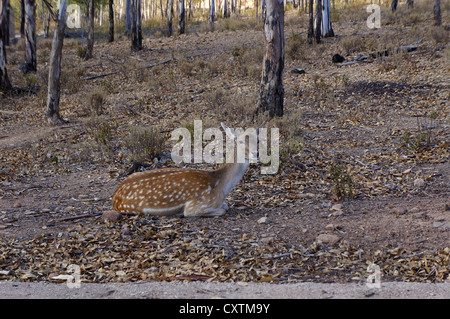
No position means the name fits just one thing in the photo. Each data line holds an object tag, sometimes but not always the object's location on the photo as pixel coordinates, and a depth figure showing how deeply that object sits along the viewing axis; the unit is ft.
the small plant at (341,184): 24.14
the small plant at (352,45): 66.98
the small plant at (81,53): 84.23
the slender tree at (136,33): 86.94
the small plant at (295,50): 65.51
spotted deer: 22.16
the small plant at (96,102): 45.75
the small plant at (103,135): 34.27
